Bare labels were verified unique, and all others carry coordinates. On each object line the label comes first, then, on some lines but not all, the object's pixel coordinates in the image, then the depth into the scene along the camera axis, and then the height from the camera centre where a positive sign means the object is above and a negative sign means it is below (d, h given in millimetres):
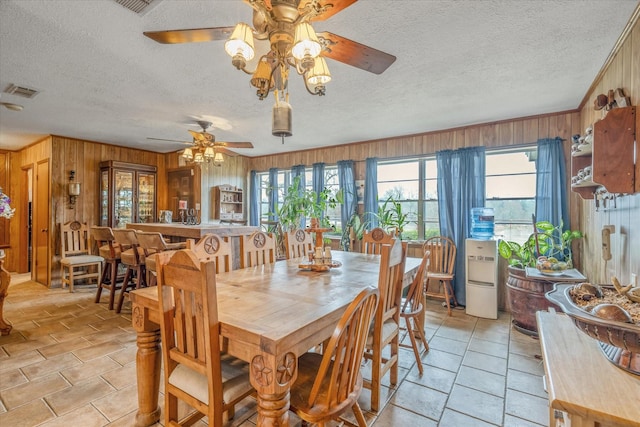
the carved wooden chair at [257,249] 2652 -340
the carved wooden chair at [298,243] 3209 -338
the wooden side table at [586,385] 843 -540
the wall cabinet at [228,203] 6223 +206
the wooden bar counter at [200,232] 3603 -242
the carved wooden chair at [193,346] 1264 -607
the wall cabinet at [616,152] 1551 +329
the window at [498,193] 4016 +289
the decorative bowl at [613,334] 920 -379
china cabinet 5484 +370
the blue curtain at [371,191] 5051 +368
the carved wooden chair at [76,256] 4730 -733
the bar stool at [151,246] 3232 -375
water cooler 3668 -799
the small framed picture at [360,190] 5254 +398
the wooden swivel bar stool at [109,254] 3865 -561
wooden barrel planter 2980 -872
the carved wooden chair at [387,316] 1761 -666
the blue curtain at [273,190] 6301 +476
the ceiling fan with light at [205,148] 3939 +865
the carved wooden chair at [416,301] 2398 -725
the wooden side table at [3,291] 3080 -816
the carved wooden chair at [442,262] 4061 -677
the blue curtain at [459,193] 4102 +273
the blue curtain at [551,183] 3580 +359
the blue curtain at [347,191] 5266 +382
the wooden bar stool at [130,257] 3551 -545
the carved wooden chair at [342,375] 1217 -704
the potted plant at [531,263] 3010 -572
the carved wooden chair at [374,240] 3387 -306
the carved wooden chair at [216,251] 2246 -297
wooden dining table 1166 -482
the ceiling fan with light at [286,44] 1441 +894
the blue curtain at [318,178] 5660 +654
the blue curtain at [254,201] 6723 +261
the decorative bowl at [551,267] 2979 -537
